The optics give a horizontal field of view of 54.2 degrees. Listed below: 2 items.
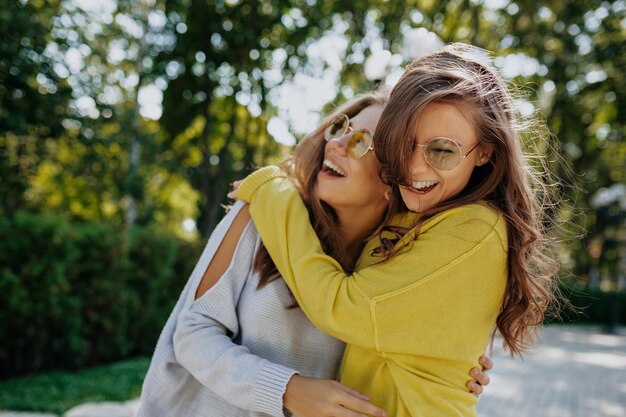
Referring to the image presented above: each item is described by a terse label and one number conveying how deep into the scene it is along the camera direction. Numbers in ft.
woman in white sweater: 6.06
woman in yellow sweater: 5.90
